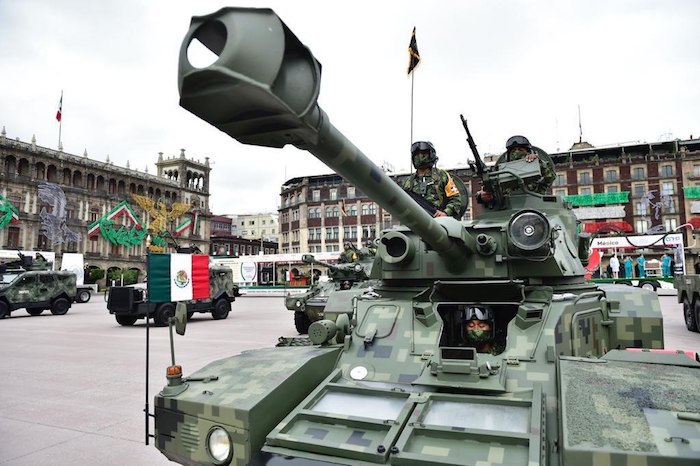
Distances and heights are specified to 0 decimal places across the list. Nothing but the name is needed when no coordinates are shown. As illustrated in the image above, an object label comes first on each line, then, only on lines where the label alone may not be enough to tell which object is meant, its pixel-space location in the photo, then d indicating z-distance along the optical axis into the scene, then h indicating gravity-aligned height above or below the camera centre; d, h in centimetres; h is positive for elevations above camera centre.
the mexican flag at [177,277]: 602 -9
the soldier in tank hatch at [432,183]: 677 +102
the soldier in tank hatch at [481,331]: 468 -61
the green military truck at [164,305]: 1773 -116
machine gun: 594 +117
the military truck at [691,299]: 1409 -120
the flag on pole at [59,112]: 4953 +1492
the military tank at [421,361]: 244 -74
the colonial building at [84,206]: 5206 +721
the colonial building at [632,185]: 5656 +785
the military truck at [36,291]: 2245 -71
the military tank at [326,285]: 1405 -56
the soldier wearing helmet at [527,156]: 660 +132
